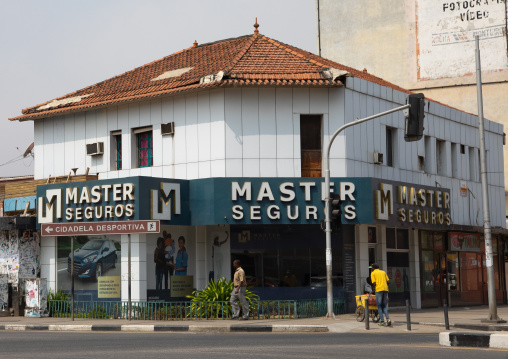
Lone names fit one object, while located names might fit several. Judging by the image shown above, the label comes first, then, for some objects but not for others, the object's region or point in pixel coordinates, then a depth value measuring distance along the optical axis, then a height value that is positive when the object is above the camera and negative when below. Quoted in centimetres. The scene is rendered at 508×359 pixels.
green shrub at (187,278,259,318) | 2569 -59
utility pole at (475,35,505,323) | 2425 +154
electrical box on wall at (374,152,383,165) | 2958 +387
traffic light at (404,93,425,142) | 2220 +385
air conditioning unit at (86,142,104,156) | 3039 +448
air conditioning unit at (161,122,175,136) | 2892 +485
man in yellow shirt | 2345 -35
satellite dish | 3678 +538
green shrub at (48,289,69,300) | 2873 -43
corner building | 2709 +303
